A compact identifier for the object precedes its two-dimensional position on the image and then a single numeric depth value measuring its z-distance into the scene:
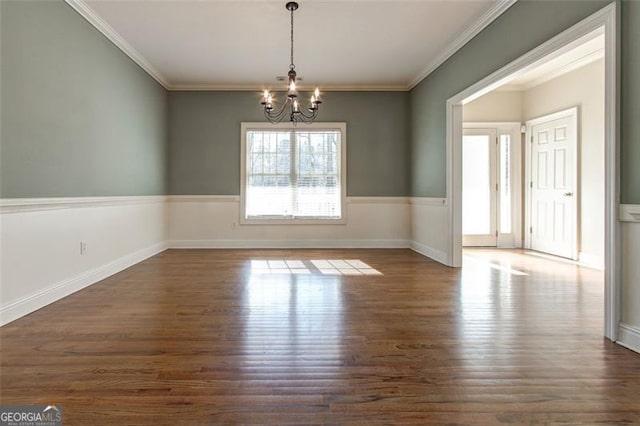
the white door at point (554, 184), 5.39
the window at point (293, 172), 6.49
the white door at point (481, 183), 6.53
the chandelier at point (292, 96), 3.60
